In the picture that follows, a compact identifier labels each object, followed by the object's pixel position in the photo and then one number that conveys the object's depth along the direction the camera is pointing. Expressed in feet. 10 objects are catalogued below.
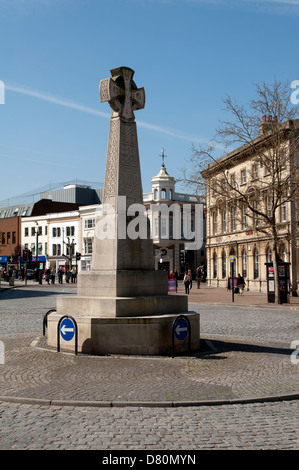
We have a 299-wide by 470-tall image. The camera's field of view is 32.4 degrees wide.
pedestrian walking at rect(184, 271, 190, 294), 118.01
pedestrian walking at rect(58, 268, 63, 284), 184.55
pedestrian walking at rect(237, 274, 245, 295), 119.44
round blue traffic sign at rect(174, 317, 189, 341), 32.83
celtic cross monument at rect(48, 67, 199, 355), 32.81
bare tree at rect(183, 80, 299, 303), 87.56
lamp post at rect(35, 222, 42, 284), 197.59
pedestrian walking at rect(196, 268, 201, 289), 150.14
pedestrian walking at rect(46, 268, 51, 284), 176.74
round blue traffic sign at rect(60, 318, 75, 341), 32.76
